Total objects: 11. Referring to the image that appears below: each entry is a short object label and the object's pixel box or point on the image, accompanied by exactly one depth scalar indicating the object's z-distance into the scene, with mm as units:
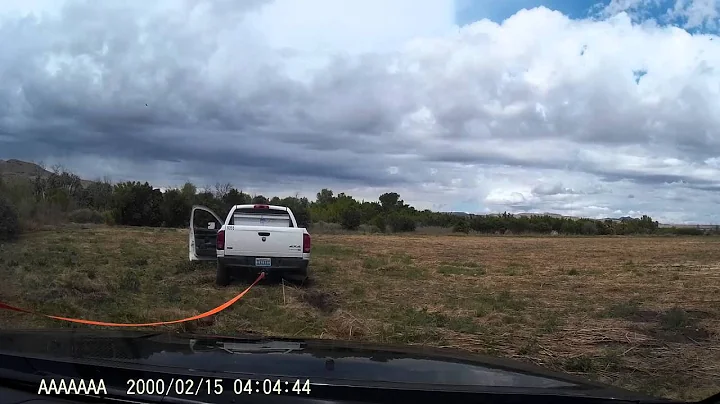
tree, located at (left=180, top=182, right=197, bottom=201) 45778
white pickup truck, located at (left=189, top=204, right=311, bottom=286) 12914
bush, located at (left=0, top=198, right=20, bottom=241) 23577
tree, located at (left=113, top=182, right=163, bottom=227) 45938
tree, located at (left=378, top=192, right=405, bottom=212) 84825
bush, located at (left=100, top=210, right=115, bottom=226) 45156
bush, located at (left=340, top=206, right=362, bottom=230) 60062
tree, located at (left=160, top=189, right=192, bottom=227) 46344
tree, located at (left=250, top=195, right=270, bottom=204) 33338
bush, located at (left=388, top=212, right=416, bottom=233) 63694
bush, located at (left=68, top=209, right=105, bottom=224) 42878
